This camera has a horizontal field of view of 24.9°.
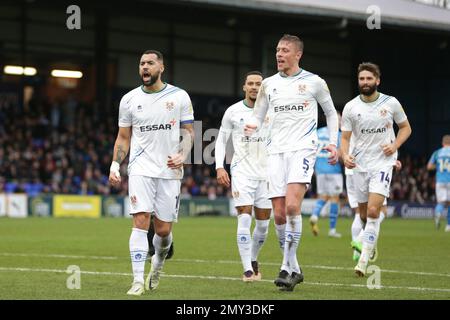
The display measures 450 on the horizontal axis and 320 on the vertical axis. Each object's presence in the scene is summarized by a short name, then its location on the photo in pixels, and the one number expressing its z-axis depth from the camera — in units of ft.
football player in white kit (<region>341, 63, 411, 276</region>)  43.34
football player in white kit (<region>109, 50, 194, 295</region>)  34.94
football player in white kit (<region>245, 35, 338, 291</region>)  36.63
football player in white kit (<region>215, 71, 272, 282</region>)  41.50
